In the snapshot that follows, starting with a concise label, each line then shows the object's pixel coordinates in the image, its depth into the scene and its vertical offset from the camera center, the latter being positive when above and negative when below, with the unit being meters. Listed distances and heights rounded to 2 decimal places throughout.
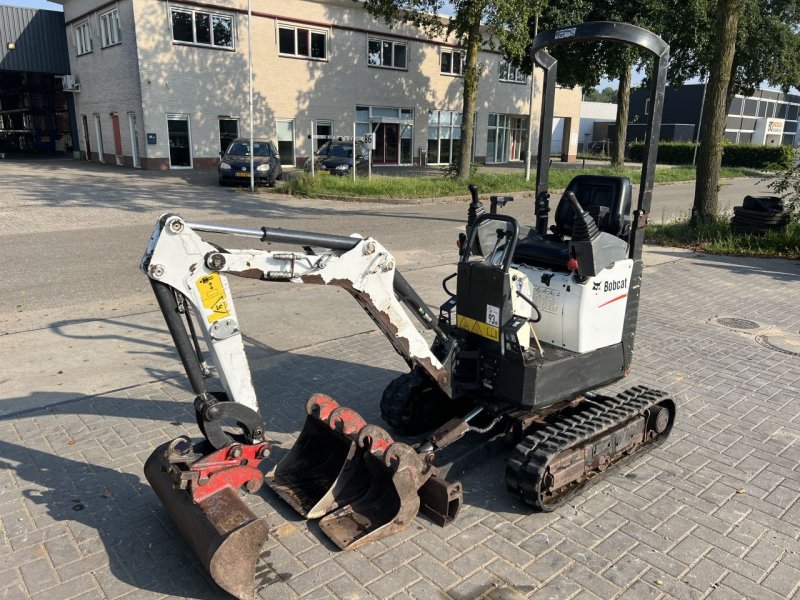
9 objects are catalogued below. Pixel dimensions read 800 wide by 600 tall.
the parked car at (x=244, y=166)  21.88 -1.16
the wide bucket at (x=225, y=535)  3.18 -2.02
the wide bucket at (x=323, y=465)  3.99 -2.15
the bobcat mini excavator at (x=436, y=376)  3.38 -1.54
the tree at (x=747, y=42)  25.80 +4.37
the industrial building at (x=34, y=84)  32.00 +2.64
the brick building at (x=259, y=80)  26.34 +2.35
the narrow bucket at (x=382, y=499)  3.73 -2.15
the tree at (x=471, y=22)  19.36 +3.50
